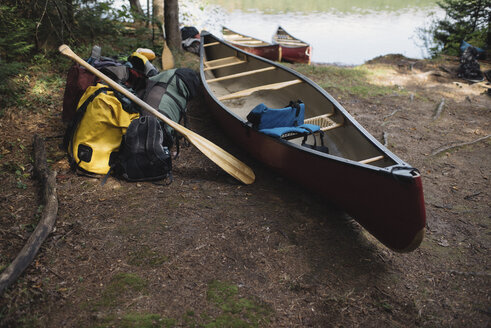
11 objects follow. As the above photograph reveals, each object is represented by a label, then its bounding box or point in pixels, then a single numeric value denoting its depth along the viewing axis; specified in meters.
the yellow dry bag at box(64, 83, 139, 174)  3.14
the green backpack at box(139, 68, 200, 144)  3.79
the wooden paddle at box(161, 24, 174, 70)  5.55
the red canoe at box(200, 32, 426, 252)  2.12
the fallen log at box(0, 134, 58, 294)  1.94
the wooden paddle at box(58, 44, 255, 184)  3.30
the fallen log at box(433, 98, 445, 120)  4.87
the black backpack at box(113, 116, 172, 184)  3.08
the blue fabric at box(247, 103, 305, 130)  3.09
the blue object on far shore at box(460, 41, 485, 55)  7.25
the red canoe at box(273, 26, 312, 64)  8.60
